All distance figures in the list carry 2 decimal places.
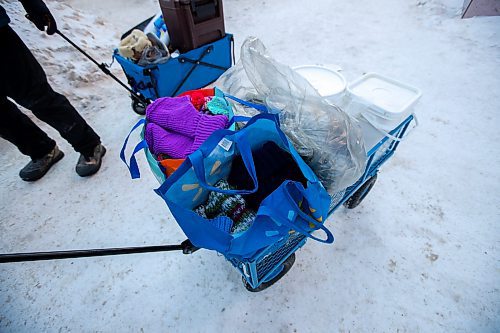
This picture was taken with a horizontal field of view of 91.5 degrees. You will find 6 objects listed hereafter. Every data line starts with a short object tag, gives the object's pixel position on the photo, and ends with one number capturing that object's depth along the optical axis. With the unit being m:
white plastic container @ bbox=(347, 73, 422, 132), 0.81
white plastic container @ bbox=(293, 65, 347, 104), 0.85
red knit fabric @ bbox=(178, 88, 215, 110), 0.85
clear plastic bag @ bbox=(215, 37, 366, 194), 0.69
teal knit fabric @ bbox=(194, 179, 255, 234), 0.67
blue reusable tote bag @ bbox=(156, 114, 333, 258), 0.51
